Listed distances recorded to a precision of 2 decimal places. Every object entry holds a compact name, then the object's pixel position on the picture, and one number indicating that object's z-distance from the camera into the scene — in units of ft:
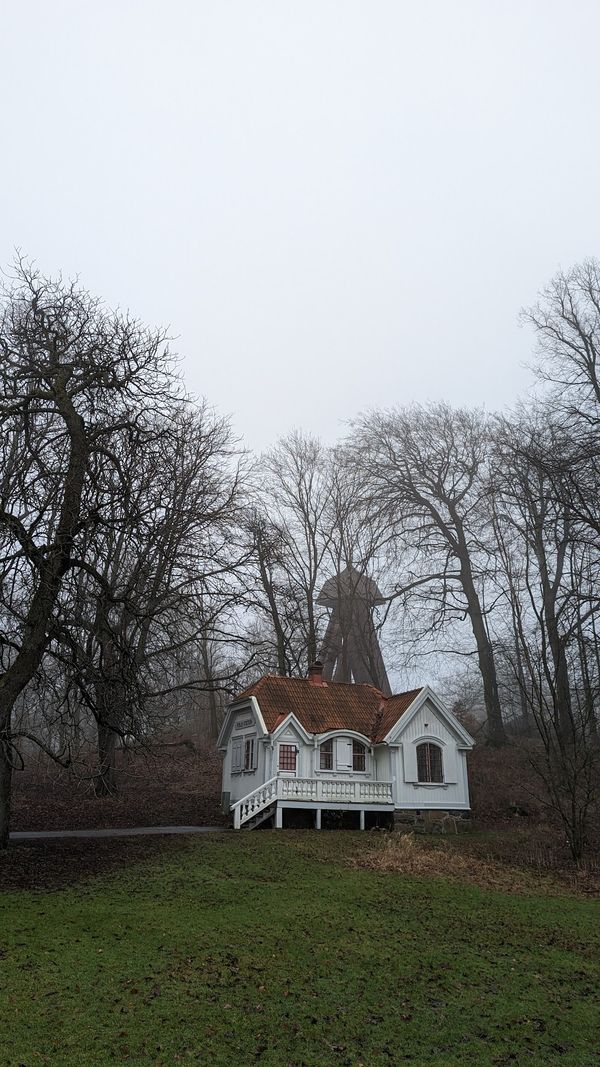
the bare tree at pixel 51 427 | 45.88
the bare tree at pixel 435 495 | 117.91
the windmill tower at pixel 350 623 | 129.90
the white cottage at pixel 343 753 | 82.64
